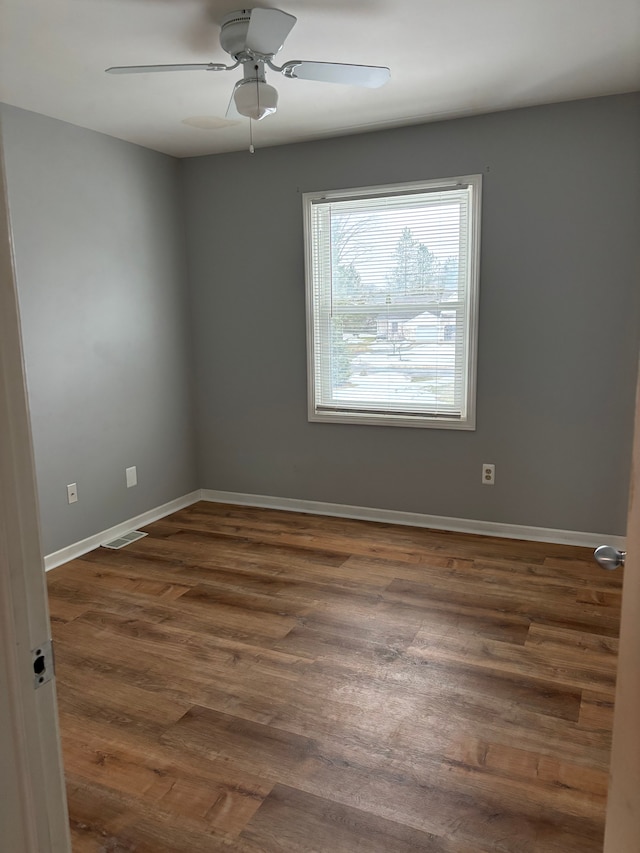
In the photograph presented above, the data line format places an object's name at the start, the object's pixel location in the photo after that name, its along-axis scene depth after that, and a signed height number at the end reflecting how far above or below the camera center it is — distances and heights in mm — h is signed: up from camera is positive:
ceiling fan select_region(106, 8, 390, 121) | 2297 +1005
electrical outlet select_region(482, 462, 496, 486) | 3867 -948
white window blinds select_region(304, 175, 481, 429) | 3779 +126
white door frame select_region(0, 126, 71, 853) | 721 -365
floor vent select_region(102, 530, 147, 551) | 3897 -1356
